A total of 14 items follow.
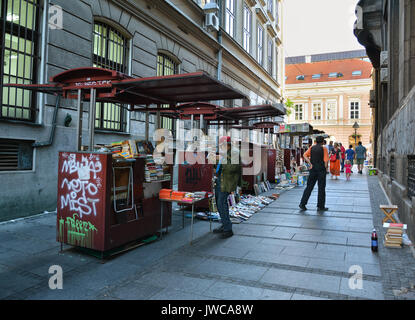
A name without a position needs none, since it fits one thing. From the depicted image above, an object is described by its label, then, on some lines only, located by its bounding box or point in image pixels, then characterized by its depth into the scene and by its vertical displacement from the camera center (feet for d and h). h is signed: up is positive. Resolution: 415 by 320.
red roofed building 170.19 +39.76
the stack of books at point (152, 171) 19.21 -0.23
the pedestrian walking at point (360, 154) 66.86 +3.62
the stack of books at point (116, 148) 18.14 +0.99
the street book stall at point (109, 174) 16.07 -0.44
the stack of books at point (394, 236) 17.94 -3.46
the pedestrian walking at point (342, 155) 76.84 +3.88
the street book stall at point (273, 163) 49.42 +1.08
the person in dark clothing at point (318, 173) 29.48 -0.21
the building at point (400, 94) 20.59 +6.86
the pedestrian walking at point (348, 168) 58.71 +0.65
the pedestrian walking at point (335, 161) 56.49 +1.75
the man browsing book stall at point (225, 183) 20.74 -0.88
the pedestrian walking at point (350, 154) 66.85 +3.44
